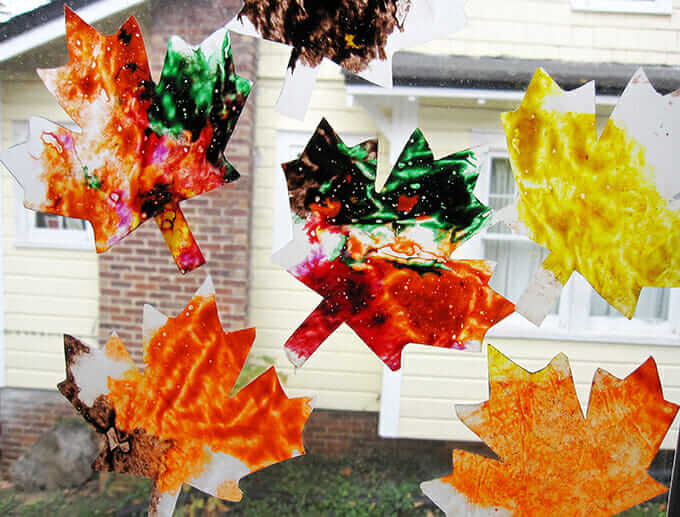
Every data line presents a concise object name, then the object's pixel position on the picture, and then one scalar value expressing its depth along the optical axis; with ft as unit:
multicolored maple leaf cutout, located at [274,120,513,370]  1.40
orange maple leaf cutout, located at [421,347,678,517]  1.50
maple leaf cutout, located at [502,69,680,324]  1.36
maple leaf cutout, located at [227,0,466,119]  1.35
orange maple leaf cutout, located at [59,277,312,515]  1.51
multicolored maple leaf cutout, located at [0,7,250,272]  1.41
